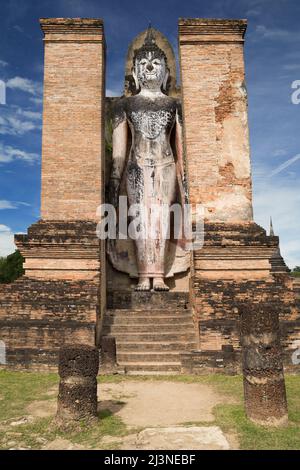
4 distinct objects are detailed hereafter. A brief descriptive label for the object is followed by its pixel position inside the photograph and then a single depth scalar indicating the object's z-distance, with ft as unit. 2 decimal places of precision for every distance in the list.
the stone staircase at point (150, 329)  28.53
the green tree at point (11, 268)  93.71
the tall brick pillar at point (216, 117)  33.68
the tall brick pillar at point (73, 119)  33.35
